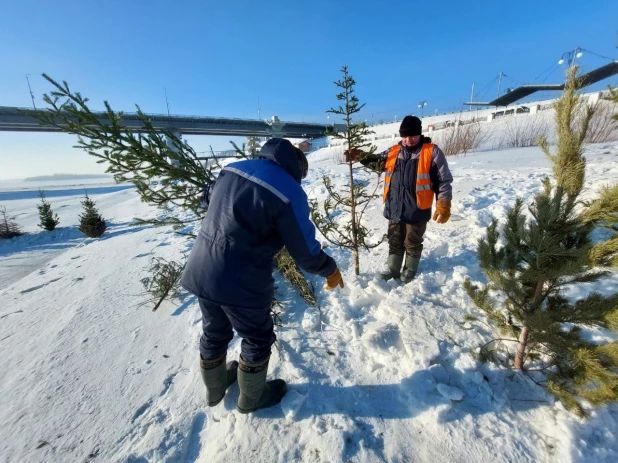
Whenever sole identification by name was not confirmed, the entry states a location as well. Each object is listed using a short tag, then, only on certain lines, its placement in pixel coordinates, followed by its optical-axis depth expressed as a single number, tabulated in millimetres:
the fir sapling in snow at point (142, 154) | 2275
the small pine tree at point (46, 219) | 11820
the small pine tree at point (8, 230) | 11277
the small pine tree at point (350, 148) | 3148
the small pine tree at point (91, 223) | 10289
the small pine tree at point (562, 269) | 1452
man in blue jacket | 1614
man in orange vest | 3061
